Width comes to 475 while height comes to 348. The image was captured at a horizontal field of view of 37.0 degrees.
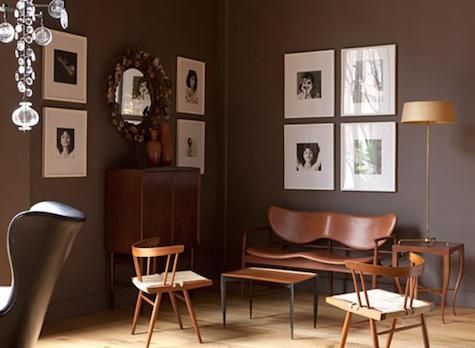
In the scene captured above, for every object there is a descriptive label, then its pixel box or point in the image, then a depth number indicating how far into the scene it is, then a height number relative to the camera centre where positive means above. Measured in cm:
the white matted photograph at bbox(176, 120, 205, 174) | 749 +21
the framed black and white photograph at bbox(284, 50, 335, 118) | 743 +86
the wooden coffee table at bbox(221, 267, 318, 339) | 568 -92
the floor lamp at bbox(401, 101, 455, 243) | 628 +48
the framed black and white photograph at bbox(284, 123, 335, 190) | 745 +8
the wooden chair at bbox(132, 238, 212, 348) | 522 -90
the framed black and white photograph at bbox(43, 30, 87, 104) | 595 +80
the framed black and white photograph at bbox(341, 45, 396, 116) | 709 +86
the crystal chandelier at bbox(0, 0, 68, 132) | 332 +61
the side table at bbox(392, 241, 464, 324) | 614 -74
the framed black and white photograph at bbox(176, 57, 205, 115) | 748 +83
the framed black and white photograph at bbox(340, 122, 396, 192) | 709 +9
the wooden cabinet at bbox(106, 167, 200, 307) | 631 -41
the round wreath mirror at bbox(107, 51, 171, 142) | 656 +65
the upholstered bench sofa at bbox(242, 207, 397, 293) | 673 -76
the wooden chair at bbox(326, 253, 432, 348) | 441 -90
